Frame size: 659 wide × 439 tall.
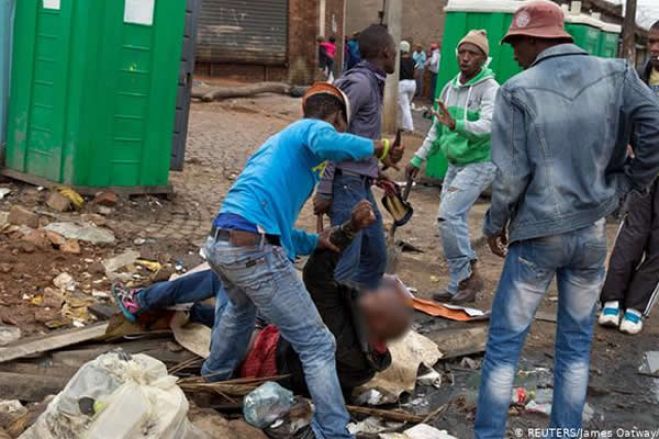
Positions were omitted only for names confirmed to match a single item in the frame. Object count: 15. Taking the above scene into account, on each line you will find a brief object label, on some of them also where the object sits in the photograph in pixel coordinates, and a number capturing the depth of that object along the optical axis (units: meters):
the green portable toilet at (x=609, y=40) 11.02
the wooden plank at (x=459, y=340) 5.27
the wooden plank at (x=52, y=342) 4.47
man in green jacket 6.01
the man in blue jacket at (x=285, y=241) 3.69
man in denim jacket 3.68
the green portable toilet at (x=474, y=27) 10.03
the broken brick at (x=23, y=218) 6.59
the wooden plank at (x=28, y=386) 4.14
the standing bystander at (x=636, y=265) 6.01
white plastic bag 3.29
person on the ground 4.08
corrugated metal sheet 21.59
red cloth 4.32
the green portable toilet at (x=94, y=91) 7.27
